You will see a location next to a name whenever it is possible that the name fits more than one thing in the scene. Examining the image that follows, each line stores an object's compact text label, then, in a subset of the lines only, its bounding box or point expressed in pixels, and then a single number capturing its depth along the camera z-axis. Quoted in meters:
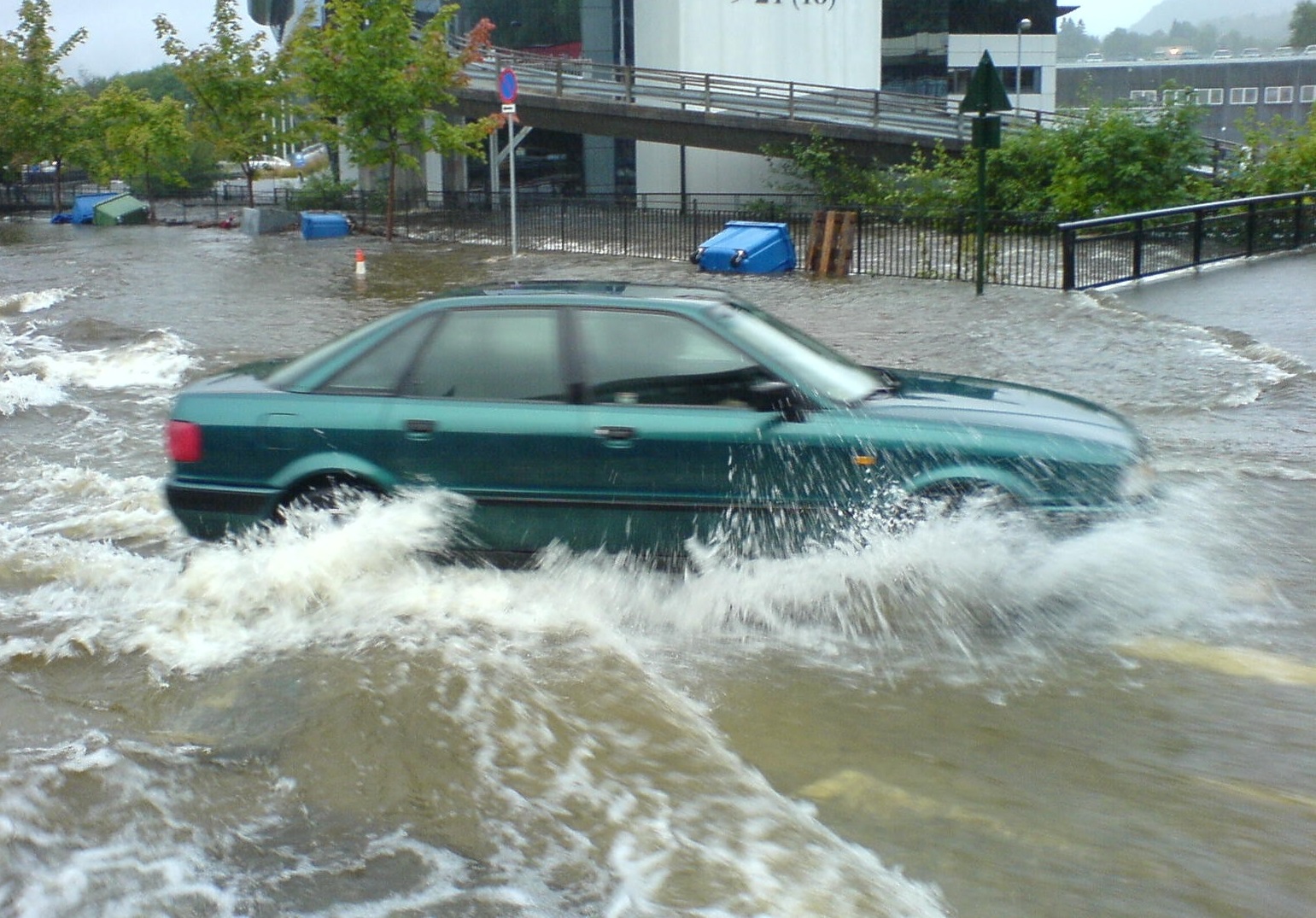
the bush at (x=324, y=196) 43.00
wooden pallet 23.61
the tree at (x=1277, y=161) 24.50
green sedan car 6.51
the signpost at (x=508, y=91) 26.03
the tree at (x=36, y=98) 50.22
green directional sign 18.48
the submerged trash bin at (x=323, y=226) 36.66
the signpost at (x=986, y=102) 18.48
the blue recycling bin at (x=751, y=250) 24.06
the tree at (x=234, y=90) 41.97
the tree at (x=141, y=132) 47.75
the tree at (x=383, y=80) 32.06
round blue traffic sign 26.02
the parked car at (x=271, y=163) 46.01
